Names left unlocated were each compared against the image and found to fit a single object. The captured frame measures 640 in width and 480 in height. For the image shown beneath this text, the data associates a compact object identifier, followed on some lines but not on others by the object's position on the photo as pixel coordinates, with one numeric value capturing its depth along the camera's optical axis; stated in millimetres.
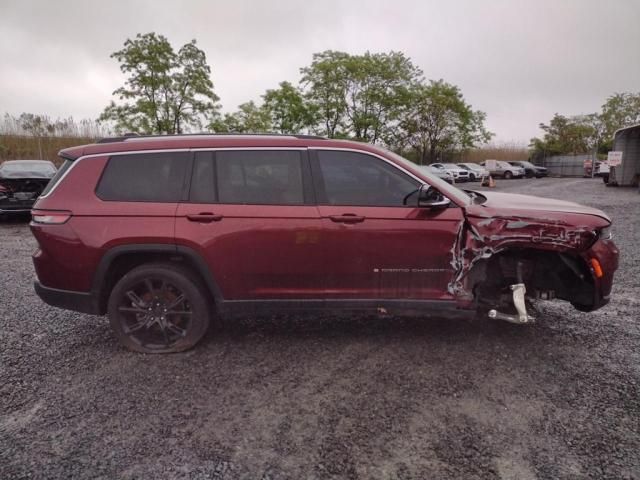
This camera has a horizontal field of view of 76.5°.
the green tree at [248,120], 22594
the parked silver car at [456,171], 32062
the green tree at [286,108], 28812
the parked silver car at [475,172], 32688
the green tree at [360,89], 32188
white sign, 23266
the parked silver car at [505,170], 36000
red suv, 3314
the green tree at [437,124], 37844
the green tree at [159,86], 18641
